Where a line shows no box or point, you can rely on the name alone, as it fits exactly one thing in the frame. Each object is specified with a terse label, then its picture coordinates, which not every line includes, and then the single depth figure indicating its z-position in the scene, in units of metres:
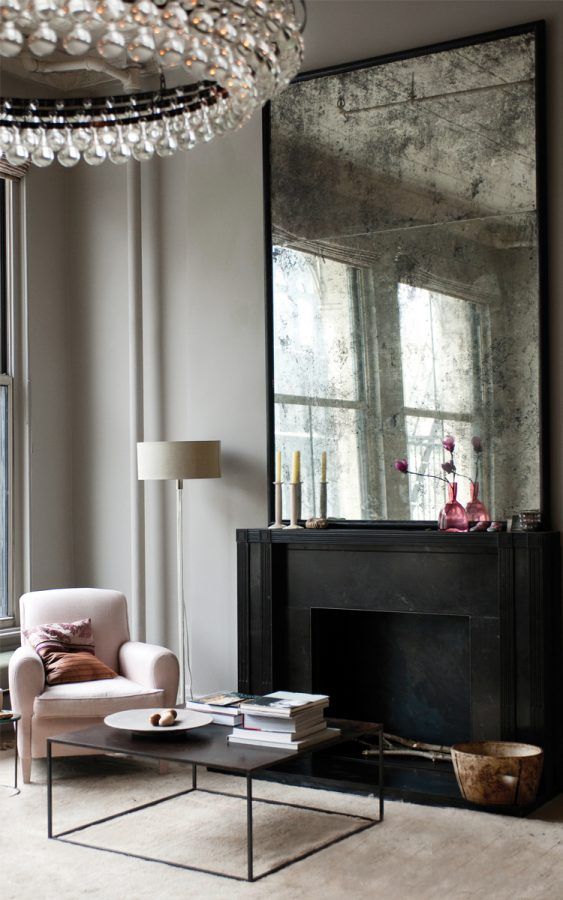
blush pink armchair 4.62
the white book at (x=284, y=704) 3.76
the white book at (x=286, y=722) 3.76
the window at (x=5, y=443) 5.93
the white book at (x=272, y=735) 3.74
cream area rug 3.39
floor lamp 5.21
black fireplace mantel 4.47
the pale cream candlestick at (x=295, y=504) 5.15
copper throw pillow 4.83
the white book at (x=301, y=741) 3.72
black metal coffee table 3.49
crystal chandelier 2.43
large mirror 4.71
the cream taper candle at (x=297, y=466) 5.10
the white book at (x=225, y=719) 4.05
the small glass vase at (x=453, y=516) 4.71
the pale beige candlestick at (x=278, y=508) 5.21
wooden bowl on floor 4.14
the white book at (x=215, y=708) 4.05
